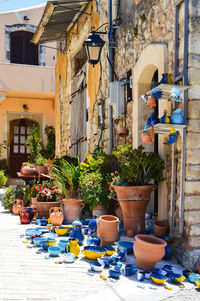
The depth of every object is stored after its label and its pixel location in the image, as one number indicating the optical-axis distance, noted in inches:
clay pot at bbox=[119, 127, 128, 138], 216.2
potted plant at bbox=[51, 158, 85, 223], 212.7
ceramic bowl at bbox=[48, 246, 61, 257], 140.5
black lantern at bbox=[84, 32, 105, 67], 238.2
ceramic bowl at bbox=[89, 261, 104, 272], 124.3
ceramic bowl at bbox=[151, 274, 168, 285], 115.1
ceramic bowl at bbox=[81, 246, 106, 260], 136.3
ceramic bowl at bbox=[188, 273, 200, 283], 119.5
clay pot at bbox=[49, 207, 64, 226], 194.2
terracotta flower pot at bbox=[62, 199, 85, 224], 212.2
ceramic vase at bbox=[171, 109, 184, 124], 137.3
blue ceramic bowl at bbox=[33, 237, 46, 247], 156.4
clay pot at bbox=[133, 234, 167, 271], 124.6
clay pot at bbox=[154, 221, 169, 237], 153.9
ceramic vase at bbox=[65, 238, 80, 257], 141.7
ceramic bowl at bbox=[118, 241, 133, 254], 144.8
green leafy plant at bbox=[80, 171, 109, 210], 200.5
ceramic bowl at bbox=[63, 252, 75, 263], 133.8
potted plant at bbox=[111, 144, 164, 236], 163.5
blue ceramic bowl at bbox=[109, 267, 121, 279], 118.6
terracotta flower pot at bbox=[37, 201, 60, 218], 230.4
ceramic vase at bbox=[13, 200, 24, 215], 258.0
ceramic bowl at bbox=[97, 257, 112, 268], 128.3
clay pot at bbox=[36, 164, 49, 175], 317.3
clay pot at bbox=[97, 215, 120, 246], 152.3
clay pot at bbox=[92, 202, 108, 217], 207.0
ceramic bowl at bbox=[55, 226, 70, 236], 174.2
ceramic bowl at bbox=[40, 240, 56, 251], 150.4
